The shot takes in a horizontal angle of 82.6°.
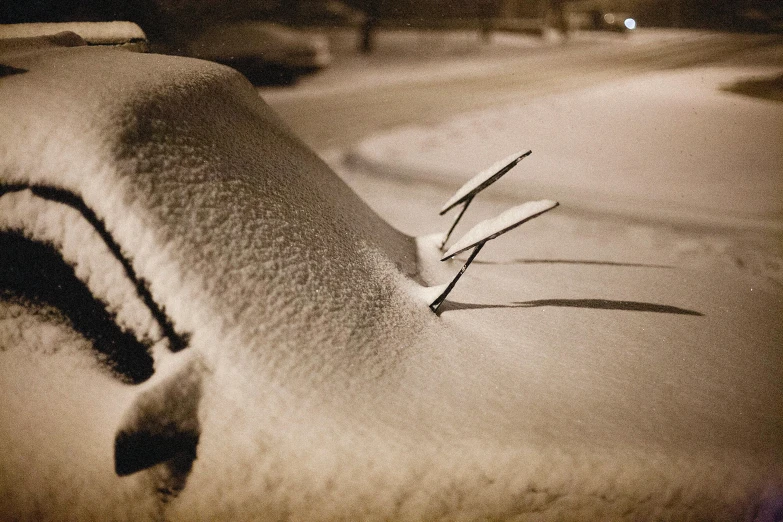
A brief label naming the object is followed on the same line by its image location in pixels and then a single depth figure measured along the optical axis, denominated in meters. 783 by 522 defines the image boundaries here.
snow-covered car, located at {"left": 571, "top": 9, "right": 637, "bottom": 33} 17.22
